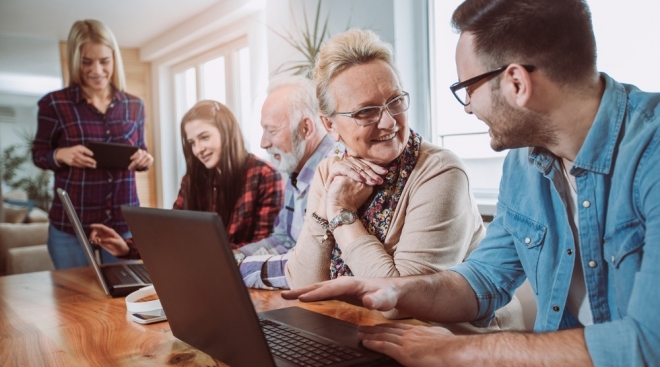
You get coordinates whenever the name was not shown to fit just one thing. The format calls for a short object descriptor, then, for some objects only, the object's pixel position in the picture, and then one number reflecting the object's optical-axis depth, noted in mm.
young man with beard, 830
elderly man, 2195
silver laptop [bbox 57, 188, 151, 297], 1584
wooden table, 1004
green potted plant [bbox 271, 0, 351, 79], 3201
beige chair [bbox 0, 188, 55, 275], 3701
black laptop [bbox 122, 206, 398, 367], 741
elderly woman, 1426
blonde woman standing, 3357
